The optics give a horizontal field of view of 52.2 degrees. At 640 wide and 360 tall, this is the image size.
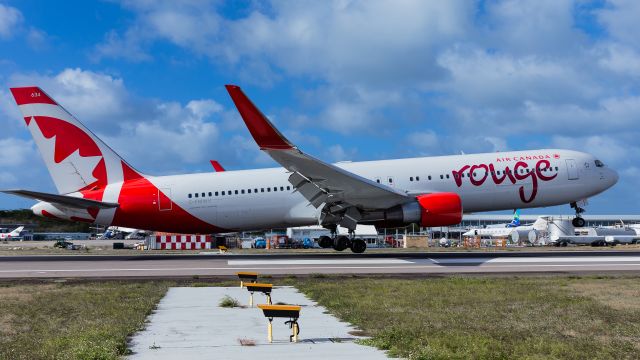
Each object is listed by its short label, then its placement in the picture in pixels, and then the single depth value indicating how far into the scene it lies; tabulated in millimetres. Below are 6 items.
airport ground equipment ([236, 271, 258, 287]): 17984
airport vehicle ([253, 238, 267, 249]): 72294
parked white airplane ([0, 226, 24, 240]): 108525
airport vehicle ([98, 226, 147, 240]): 115500
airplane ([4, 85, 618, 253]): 33375
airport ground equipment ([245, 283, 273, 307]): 14516
